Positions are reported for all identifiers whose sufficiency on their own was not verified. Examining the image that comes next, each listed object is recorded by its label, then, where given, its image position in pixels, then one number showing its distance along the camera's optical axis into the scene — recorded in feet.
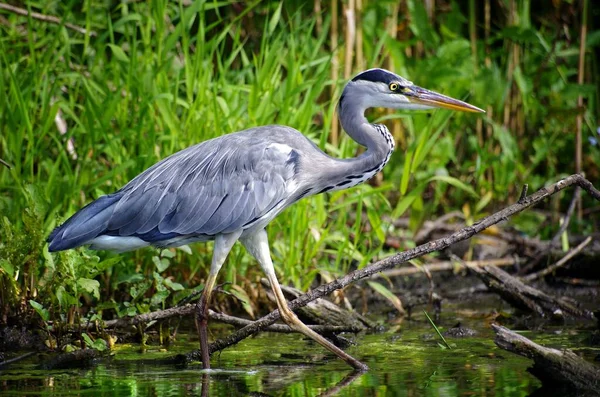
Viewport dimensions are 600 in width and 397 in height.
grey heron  30.78
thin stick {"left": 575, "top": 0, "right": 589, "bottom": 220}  48.78
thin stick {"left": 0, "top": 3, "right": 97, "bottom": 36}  39.58
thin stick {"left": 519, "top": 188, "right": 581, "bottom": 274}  42.22
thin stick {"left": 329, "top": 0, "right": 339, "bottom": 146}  46.93
